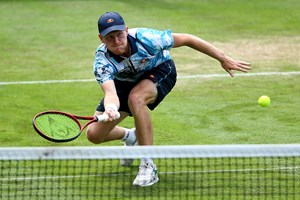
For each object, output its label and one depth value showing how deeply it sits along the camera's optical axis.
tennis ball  23.69
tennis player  19.30
